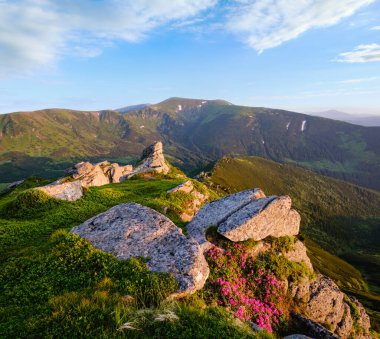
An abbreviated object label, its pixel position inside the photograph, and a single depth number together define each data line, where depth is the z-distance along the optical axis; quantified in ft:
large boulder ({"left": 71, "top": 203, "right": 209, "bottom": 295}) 50.85
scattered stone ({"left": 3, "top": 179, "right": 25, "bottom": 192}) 232.08
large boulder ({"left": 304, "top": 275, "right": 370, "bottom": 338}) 82.12
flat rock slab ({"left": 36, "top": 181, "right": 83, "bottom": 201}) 103.56
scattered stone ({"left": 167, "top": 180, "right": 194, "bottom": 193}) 133.66
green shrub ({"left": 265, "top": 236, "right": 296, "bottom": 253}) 83.05
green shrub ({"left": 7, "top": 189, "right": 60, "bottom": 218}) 93.09
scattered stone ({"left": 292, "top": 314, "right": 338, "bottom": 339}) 67.31
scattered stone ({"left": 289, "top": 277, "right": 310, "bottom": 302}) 76.38
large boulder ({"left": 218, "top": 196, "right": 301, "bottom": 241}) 76.59
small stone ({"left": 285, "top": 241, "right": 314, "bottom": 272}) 84.37
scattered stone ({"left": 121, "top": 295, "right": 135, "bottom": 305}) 39.31
